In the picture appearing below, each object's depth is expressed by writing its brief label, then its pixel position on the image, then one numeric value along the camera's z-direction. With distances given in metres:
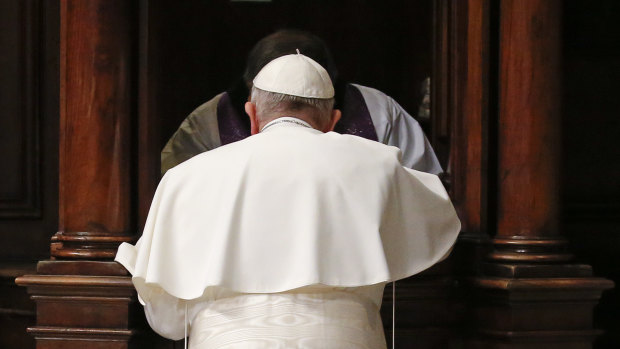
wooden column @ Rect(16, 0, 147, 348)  7.93
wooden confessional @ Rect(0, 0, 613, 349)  7.97
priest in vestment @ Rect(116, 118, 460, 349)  6.03
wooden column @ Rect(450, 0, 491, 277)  8.46
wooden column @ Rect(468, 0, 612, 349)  7.98
